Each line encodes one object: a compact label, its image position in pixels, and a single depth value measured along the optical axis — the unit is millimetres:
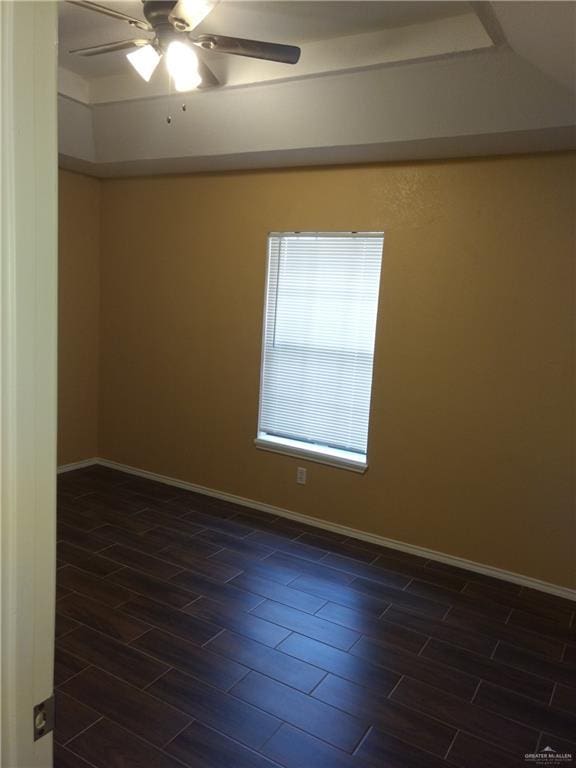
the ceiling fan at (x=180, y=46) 2025
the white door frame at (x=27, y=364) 706
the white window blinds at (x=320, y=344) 3822
